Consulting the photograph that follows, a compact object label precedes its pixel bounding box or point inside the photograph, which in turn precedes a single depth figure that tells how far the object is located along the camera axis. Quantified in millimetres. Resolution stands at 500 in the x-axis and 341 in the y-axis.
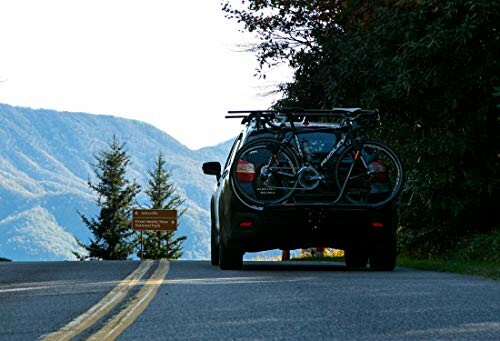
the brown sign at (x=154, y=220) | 46812
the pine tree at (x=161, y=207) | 72500
